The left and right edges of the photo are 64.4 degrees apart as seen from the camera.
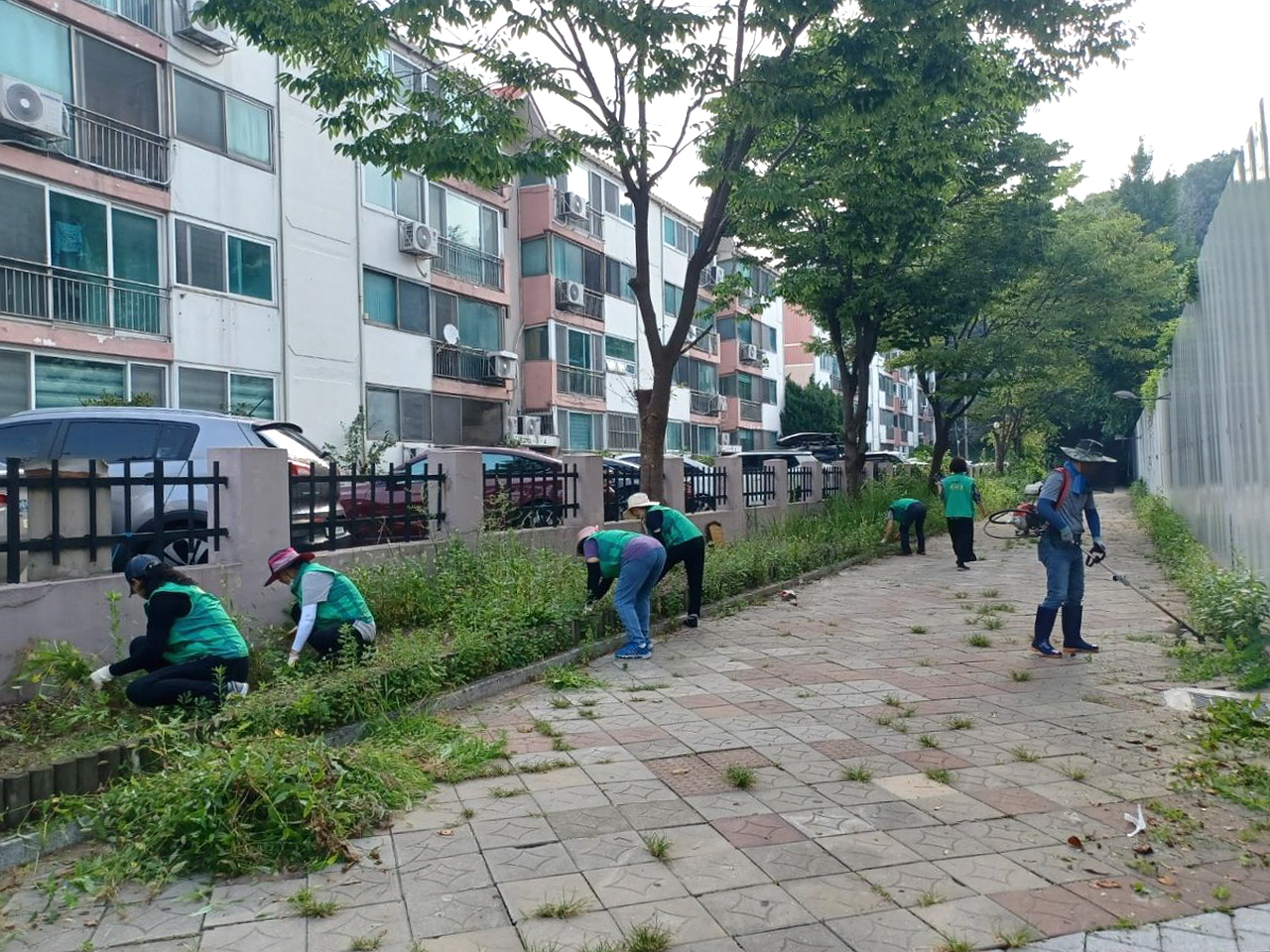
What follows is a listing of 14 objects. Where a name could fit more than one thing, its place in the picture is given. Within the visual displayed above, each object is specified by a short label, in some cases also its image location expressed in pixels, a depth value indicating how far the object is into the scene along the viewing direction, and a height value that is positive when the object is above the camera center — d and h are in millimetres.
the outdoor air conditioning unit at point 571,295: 28641 +5485
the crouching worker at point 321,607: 6586 -760
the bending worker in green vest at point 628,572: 8258 -721
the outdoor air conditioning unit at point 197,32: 17688 +8225
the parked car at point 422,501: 8938 -108
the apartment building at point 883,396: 53406 +5345
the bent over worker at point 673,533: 9148 -445
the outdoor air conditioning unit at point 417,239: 22584 +5679
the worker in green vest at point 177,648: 5504 -844
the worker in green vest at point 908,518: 16703 -665
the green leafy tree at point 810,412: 48250 +3324
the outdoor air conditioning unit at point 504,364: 25797 +3191
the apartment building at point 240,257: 15820 +4757
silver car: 8828 +561
